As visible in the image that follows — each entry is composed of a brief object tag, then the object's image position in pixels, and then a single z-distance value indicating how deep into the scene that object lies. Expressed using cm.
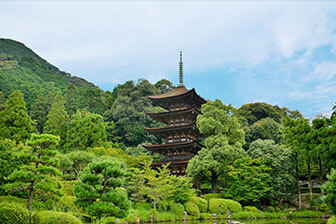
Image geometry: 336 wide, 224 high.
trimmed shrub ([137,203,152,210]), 2274
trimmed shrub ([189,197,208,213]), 2425
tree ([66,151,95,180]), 2656
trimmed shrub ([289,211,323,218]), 2270
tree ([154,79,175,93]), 6099
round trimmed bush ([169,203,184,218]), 2242
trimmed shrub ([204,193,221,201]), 2693
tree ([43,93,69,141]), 3768
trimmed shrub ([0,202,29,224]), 995
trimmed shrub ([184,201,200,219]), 2316
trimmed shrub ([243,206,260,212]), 2457
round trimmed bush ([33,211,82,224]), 1084
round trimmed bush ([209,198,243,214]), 2406
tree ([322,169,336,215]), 1389
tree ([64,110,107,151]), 3616
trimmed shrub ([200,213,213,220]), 2317
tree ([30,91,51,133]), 4408
